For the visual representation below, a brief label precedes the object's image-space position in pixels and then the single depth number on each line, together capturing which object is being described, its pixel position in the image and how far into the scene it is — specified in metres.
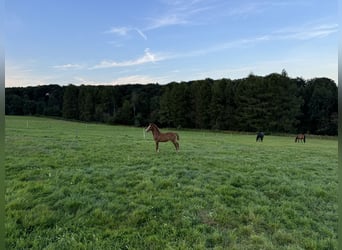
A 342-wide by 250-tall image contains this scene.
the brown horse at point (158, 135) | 11.10
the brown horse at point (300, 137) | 27.42
